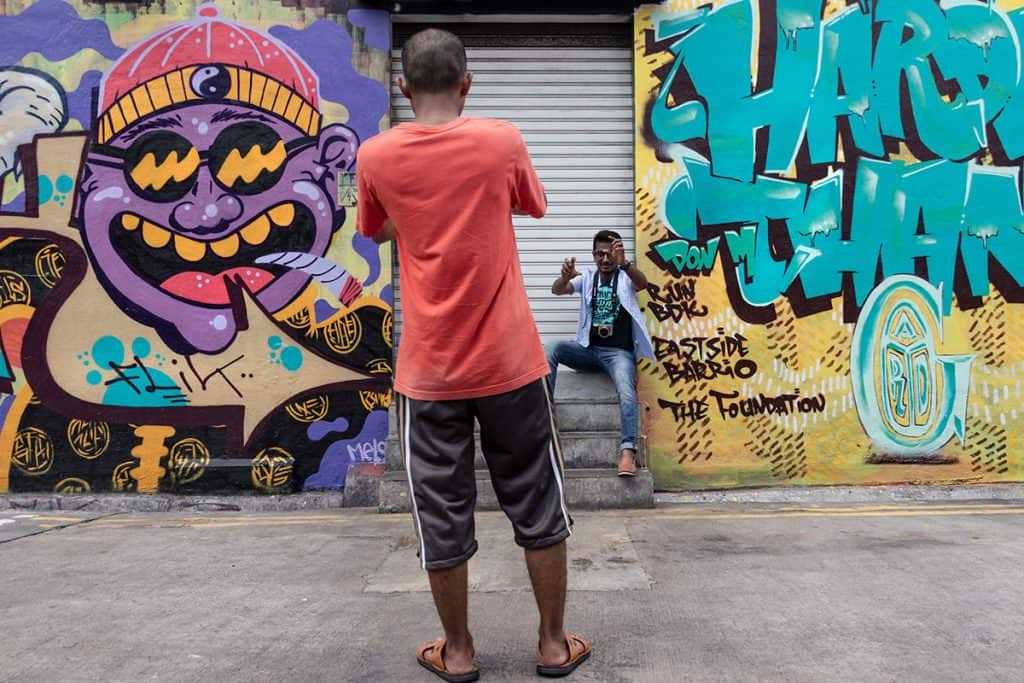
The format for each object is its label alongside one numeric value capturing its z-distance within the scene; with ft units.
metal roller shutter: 21.13
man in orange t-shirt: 8.45
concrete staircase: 18.03
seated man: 19.25
